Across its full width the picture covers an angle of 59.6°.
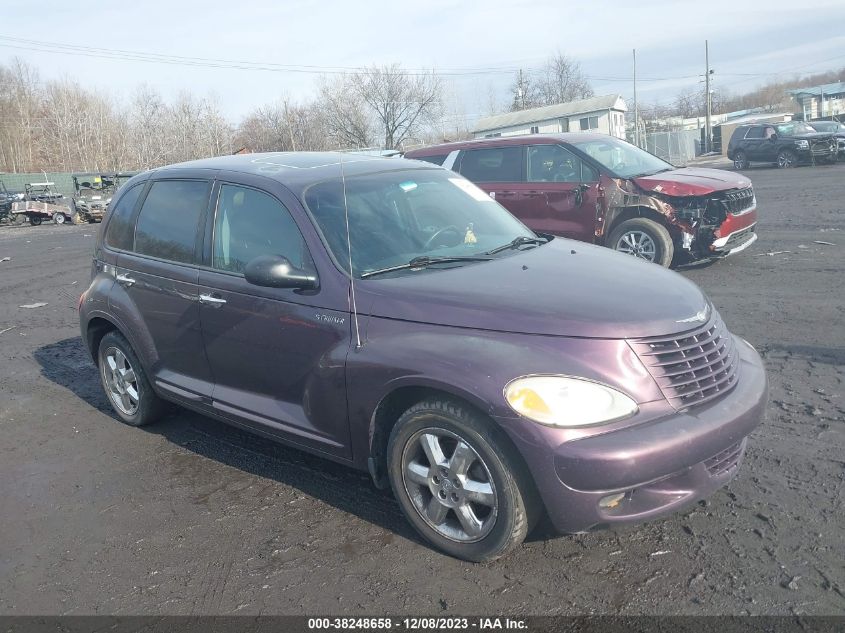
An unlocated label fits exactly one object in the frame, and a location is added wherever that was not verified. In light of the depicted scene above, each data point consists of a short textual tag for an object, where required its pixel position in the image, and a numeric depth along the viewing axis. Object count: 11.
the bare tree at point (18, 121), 71.00
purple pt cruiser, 3.02
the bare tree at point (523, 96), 84.94
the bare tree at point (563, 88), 88.31
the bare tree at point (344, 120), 56.38
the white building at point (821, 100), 71.44
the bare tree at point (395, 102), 59.81
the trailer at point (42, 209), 32.97
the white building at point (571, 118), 61.88
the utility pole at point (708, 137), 52.16
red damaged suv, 8.93
